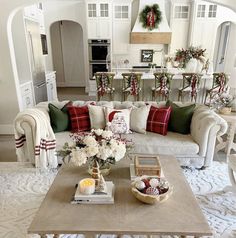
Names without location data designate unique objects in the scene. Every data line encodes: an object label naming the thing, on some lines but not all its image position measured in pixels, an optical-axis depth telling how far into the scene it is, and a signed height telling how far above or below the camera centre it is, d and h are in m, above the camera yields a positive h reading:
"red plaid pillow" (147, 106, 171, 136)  3.05 -0.93
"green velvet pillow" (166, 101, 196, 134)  3.07 -0.92
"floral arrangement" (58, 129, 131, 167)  1.72 -0.75
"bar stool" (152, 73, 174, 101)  4.52 -0.69
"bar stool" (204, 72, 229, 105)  4.55 -0.68
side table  3.17 -1.23
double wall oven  7.14 -0.17
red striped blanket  2.75 -1.06
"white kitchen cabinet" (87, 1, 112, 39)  6.88 +0.96
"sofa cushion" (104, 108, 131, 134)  2.96 -0.91
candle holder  1.68 -1.00
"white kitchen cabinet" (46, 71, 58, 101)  5.85 -0.94
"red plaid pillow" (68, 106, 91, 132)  3.10 -0.92
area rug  2.08 -1.58
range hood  7.04 +0.57
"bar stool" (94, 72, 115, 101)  4.59 -0.66
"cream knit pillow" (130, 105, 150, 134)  3.08 -0.93
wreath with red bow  7.00 +1.04
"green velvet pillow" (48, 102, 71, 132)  3.06 -0.91
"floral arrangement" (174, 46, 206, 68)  4.57 -0.10
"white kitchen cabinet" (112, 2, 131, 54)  7.05 +0.74
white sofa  2.76 -1.13
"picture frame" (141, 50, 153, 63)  7.64 -0.19
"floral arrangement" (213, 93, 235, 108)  3.39 -0.75
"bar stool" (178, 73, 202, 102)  4.52 -0.70
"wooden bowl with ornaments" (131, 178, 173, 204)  1.61 -1.04
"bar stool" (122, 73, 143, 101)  4.55 -0.68
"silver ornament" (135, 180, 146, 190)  1.69 -1.00
